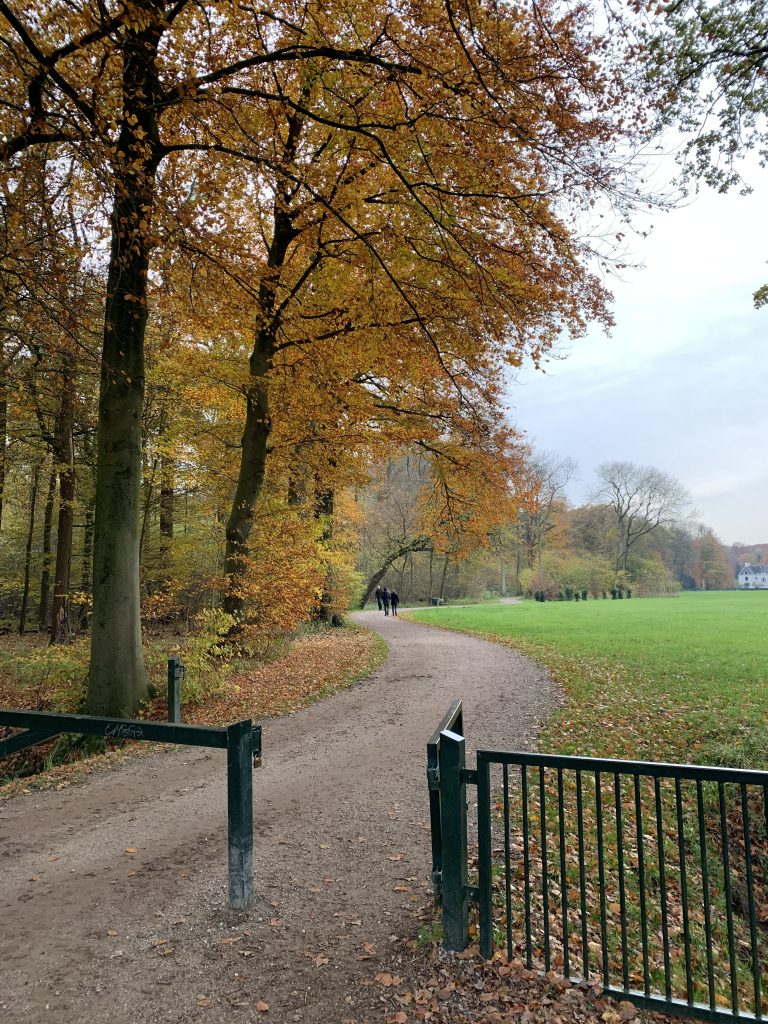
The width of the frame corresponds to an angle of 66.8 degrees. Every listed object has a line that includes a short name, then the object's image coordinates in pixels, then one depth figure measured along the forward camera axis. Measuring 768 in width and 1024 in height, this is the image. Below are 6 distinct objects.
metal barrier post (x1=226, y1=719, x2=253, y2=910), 3.79
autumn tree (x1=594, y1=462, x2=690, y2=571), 66.62
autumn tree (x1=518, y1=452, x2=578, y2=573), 57.31
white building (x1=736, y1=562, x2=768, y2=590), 130.25
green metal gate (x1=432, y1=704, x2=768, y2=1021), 2.95
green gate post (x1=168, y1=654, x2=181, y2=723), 8.51
